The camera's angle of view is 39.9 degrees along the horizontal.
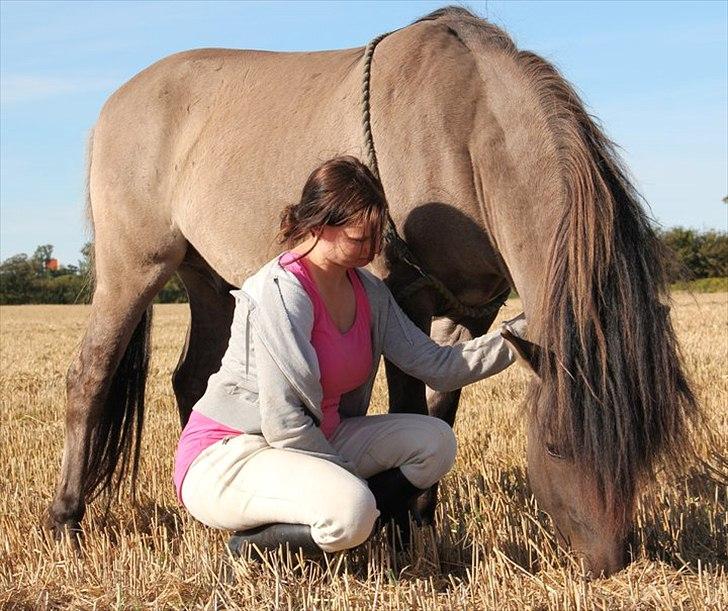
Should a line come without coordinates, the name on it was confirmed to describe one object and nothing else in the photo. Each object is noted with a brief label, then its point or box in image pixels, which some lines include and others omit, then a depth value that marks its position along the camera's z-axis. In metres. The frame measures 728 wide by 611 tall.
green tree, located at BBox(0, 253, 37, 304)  52.53
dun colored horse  3.32
